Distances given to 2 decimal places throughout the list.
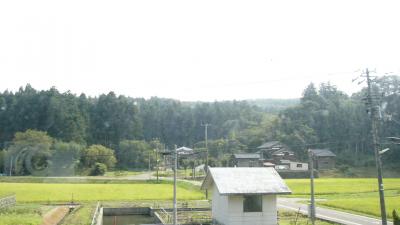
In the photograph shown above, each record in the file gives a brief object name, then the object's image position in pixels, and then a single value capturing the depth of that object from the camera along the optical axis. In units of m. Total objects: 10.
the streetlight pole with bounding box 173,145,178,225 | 20.28
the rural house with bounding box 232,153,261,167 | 81.00
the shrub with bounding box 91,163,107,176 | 81.19
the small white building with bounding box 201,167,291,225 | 23.08
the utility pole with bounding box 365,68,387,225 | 19.73
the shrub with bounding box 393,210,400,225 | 18.02
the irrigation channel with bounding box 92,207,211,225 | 28.00
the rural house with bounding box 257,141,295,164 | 87.88
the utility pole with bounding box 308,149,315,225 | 21.58
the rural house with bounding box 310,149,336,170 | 84.69
